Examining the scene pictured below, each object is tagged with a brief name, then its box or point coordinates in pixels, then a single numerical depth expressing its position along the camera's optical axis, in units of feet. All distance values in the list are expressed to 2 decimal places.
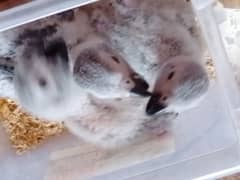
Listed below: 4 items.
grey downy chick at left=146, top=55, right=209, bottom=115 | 2.02
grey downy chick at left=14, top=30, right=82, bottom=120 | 2.07
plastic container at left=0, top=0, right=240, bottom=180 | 2.15
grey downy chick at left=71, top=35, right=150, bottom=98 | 1.99
